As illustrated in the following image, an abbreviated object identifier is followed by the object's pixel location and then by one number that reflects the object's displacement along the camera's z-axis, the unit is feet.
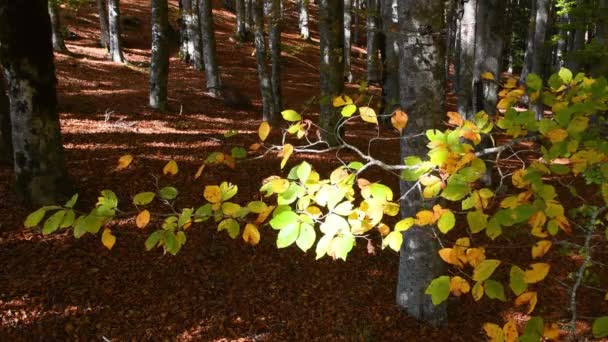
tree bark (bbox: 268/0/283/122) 39.28
